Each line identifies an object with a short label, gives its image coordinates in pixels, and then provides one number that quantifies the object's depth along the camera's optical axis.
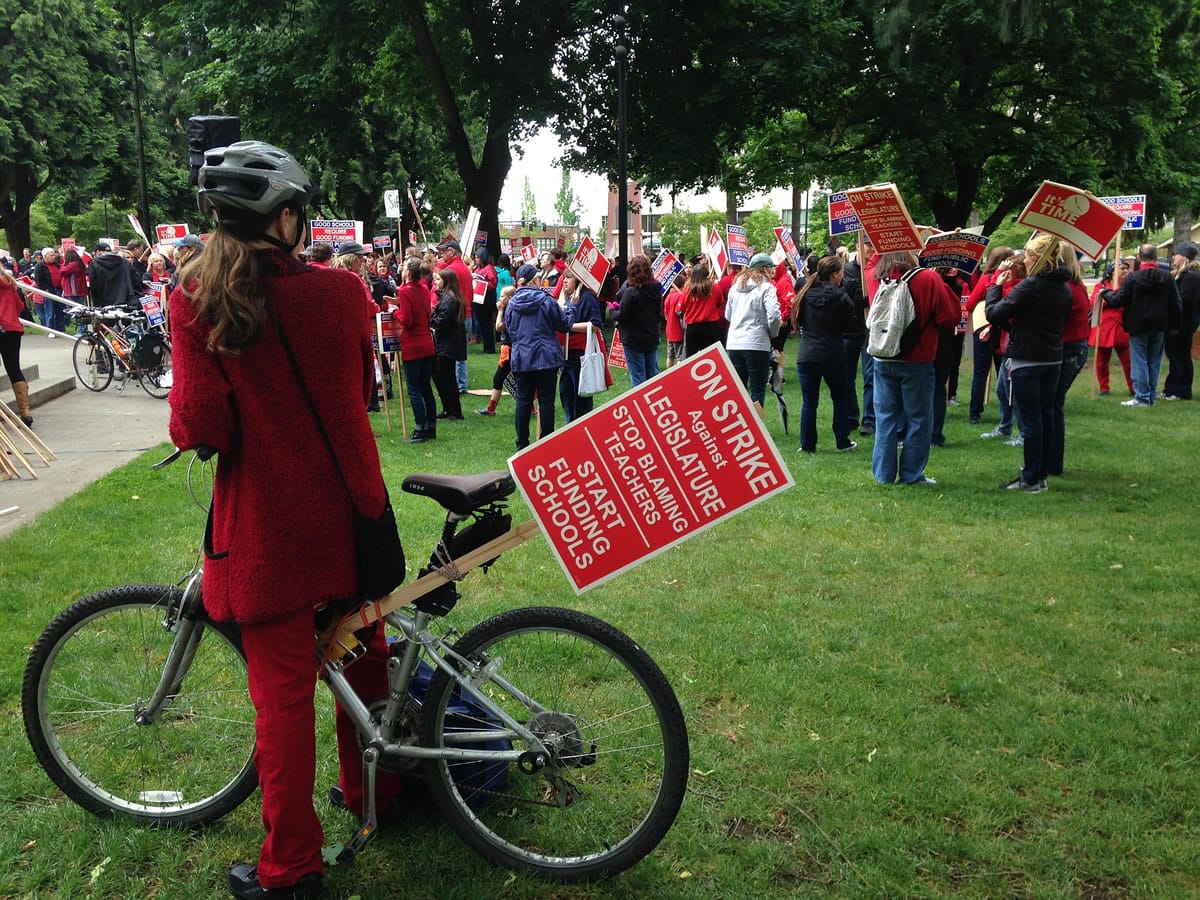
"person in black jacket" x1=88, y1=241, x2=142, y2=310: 17.30
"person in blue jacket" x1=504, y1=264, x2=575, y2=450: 9.95
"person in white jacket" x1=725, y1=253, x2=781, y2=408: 11.02
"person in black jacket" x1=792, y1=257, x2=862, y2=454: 9.98
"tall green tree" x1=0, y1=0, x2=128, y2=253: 34.19
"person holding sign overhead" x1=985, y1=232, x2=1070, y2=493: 8.01
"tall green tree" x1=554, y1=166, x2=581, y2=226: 109.06
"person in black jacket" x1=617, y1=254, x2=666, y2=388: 12.45
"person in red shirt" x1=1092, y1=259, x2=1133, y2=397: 14.08
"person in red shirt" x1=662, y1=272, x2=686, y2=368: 14.88
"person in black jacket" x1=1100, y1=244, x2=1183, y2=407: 12.89
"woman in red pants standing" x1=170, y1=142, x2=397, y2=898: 2.62
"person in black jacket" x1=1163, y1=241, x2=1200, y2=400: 13.72
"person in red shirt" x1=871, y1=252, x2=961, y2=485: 8.46
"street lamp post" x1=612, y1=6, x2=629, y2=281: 18.05
